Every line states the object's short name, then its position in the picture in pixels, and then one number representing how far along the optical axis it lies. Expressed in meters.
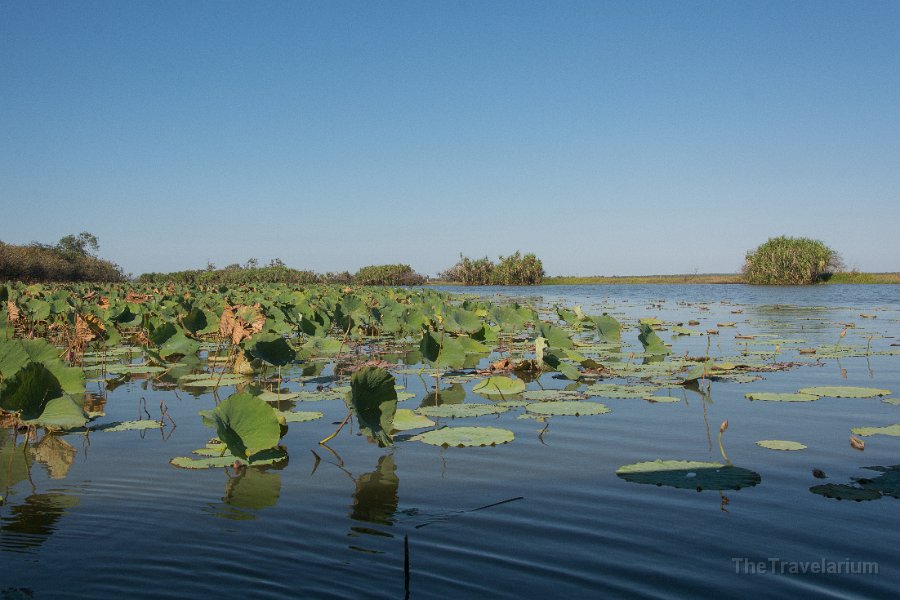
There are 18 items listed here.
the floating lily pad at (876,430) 3.90
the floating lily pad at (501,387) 5.53
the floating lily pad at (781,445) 3.62
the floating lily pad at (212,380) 6.19
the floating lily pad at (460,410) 4.64
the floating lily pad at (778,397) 5.05
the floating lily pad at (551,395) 5.31
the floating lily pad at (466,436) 3.70
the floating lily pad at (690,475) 2.91
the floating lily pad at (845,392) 5.18
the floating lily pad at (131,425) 4.27
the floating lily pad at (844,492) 2.75
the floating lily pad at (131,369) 7.18
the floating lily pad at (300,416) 4.52
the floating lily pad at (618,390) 5.35
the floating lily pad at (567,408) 4.58
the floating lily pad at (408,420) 4.23
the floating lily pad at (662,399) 5.17
